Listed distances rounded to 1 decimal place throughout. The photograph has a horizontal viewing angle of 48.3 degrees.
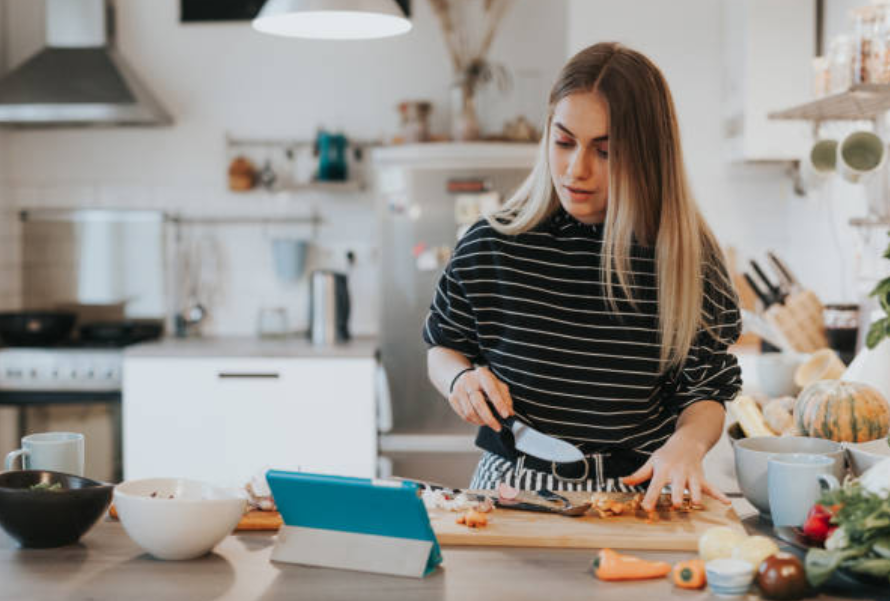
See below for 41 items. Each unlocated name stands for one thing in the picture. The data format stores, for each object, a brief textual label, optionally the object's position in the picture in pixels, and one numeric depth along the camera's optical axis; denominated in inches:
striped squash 68.9
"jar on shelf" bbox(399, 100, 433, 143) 161.0
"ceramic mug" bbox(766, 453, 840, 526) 52.7
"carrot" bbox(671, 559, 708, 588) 45.1
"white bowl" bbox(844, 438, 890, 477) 56.7
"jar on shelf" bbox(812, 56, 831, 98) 104.1
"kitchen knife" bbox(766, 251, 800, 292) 127.4
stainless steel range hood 160.4
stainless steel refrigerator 152.3
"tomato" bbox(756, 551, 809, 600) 43.3
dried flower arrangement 166.9
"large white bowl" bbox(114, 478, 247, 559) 48.3
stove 153.6
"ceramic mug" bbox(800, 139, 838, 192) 110.8
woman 62.4
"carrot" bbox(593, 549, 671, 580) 46.3
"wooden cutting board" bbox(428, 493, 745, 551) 51.1
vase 158.7
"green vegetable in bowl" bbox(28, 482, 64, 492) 51.9
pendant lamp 76.4
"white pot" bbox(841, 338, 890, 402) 78.1
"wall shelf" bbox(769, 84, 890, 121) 92.9
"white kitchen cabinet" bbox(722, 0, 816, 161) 134.0
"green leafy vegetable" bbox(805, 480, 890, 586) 43.4
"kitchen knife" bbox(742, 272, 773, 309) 127.5
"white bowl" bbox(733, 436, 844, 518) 56.9
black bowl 50.4
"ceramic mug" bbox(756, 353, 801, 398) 98.8
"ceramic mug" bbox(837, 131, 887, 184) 99.5
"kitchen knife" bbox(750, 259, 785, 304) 125.3
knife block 114.7
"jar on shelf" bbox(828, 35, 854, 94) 97.3
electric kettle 157.4
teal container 169.0
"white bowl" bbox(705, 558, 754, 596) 44.1
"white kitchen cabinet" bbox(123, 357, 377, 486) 148.8
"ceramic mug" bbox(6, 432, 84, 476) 57.7
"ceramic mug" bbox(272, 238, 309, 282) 172.2
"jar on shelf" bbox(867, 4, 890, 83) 91.0
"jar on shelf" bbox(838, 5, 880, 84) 93.0
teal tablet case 47.3
